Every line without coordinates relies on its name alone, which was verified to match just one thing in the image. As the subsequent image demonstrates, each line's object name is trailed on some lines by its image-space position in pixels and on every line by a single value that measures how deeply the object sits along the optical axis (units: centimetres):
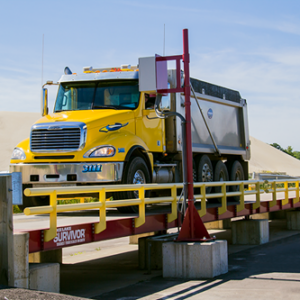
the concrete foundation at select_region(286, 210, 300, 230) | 1936
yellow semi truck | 994
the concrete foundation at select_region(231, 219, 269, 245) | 1558
